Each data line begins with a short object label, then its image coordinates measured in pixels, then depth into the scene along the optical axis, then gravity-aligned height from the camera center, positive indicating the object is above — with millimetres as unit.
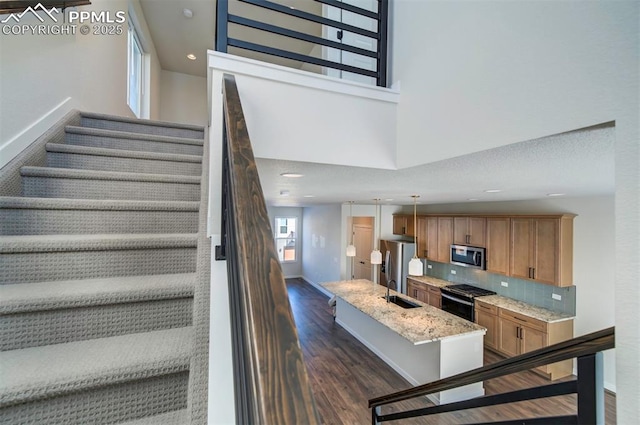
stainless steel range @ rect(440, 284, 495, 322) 4965 -1490
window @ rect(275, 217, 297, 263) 9656 -732
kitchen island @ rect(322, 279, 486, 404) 3500 -1705
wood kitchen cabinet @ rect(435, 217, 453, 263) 5762 -420
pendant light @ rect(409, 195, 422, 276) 4043 -711
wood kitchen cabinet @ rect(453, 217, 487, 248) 5133 -227
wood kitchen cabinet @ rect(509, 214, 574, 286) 3986 -444
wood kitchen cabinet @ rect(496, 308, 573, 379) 3873 -1678
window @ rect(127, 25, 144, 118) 3845 +2144
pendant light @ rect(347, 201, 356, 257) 6004 -645
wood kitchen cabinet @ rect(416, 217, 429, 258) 6330 -428
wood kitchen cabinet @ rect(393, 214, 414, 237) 6695 -171
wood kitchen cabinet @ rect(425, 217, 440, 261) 6072 -454
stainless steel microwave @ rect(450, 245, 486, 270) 5061 -711
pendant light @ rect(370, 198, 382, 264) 5156 -737
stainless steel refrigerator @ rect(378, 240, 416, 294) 6461 -988
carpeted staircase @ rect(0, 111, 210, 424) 919 -317
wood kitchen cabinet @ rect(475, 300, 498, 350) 4566 -1701
